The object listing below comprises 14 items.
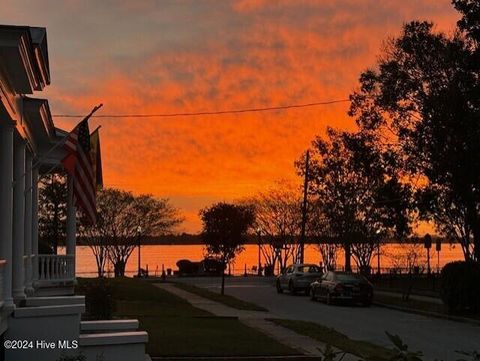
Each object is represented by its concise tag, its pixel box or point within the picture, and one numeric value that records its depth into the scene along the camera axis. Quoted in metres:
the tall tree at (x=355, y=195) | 41.81
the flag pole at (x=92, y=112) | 12.64
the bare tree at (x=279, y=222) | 61.88
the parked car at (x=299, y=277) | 40.91
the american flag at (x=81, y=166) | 13.07
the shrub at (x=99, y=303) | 15.49
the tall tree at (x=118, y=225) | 63.59
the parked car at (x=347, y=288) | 32.88
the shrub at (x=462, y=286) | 26.69
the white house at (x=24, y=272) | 10.91
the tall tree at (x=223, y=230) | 39.56
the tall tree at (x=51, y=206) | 40.59
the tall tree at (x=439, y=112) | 32.16
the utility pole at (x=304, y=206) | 50.12
